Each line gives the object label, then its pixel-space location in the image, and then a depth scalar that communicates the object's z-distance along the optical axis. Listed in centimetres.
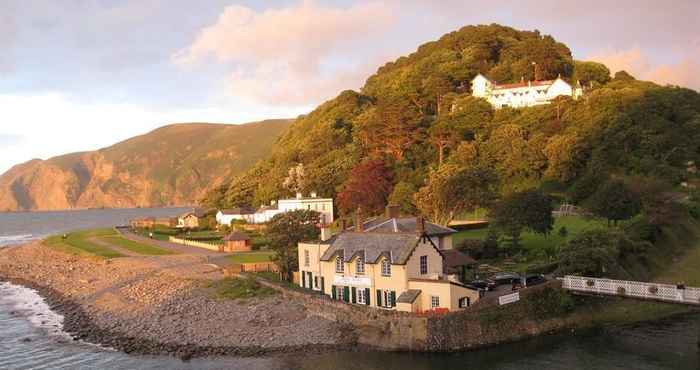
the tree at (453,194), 6225
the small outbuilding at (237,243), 7044
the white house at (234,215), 10549
